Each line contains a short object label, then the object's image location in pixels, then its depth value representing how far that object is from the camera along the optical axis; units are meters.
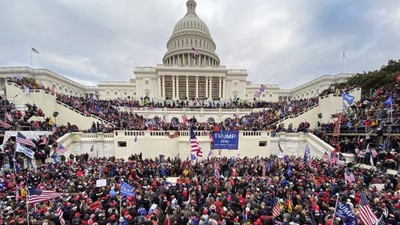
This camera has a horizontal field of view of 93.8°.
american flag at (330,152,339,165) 14.86
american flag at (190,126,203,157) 12.95
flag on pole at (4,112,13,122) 17.97
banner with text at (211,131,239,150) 16.45
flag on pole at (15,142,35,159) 11.22
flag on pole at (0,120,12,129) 16.89
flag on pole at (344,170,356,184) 9.87
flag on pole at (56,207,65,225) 6.62
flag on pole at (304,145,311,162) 15.71
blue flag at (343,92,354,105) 19.11
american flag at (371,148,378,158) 13.71
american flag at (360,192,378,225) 5.73
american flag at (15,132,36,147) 11.89
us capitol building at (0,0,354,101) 59.12
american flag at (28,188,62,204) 6.86
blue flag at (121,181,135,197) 7.48
